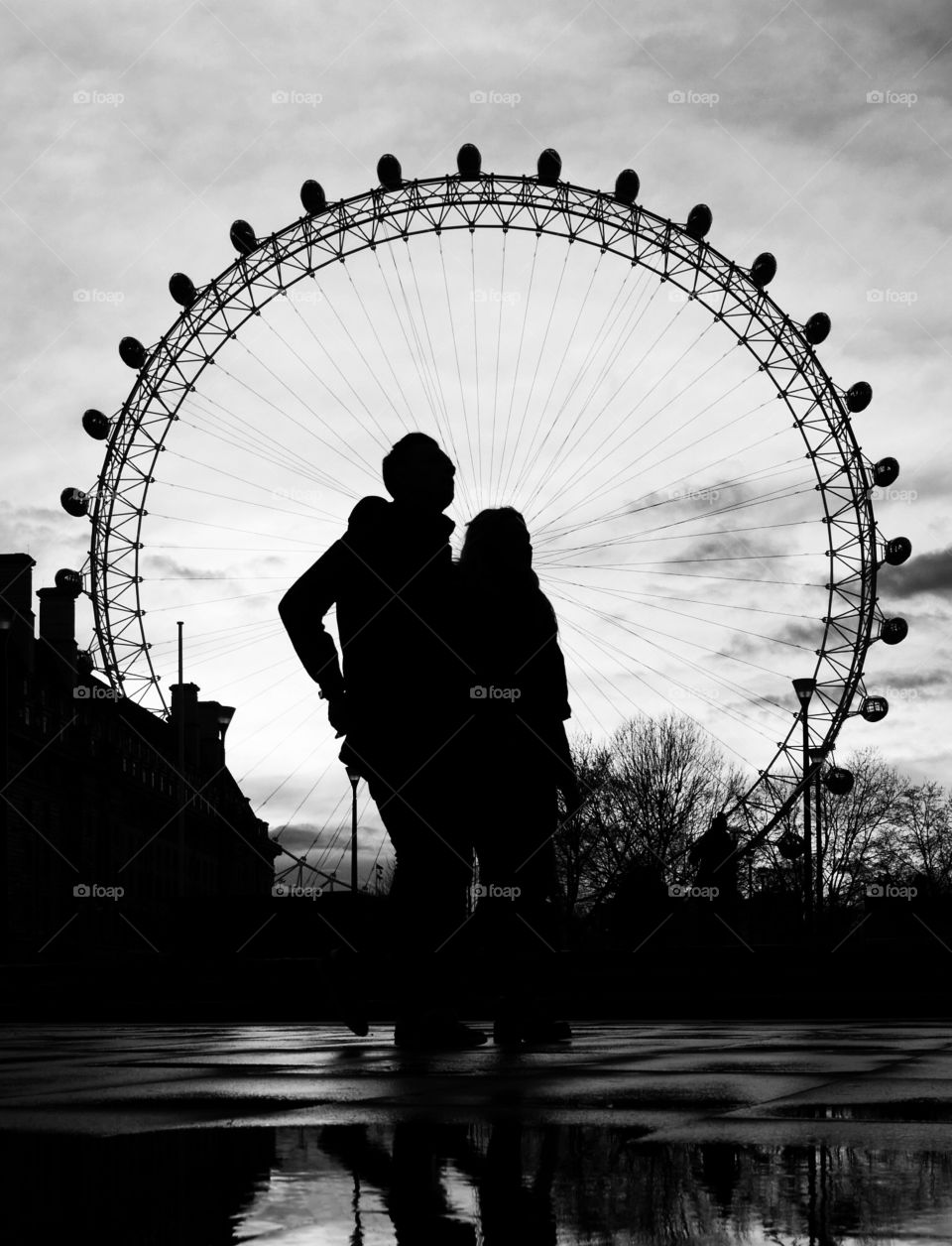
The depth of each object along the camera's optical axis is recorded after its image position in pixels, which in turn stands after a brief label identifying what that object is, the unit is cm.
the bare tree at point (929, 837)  8094
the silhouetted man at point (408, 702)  625
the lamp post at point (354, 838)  5802
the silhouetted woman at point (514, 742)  678
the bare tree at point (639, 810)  5719
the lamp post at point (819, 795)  3553
